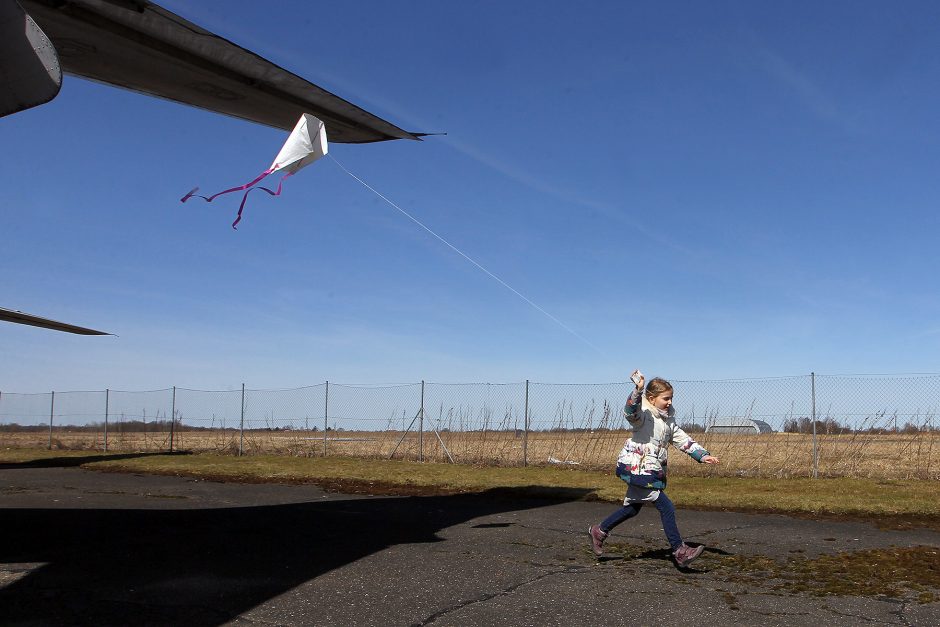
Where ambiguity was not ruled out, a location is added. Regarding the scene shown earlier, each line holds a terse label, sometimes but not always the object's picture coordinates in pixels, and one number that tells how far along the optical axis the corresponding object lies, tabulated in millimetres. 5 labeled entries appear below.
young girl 6496
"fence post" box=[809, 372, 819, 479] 15127
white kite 6793
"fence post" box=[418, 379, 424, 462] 20516
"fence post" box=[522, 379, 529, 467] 18267
